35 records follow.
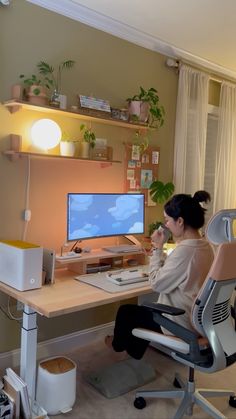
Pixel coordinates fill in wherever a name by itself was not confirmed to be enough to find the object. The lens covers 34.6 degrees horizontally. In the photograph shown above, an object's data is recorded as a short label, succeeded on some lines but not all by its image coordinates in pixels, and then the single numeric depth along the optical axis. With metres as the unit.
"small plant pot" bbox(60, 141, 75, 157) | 2.54
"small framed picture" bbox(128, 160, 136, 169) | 3.12
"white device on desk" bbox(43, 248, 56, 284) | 2.21
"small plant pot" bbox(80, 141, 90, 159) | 2.64
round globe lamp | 2.41
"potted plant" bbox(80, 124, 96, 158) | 2.65
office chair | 1.71
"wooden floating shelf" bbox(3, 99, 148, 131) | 2.31
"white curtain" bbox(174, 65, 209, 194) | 3.41
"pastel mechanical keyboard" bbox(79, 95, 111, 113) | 2.59
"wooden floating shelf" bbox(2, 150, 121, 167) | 2.31
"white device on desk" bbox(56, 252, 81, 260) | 2.41
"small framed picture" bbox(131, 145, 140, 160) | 3.13
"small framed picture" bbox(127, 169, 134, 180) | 3.13
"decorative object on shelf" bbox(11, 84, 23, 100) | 2.33
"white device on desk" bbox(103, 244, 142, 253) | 2.73
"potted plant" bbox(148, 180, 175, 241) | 3.22
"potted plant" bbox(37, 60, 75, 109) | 2.46
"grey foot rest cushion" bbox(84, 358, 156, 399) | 2.30
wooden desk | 1.86
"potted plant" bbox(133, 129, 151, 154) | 3.15
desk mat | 2.15
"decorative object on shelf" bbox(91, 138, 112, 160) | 2.74
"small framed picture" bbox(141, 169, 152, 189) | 3.24
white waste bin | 2.04
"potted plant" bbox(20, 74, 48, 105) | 2.33
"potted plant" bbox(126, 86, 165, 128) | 2.94
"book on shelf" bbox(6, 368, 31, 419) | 1.88
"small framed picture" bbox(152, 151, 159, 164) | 3.29
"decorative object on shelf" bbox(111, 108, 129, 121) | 2.81
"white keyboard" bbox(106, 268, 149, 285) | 2.26
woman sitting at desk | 1.90
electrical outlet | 2.49
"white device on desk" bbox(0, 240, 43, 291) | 2.02
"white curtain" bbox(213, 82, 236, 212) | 3.87
